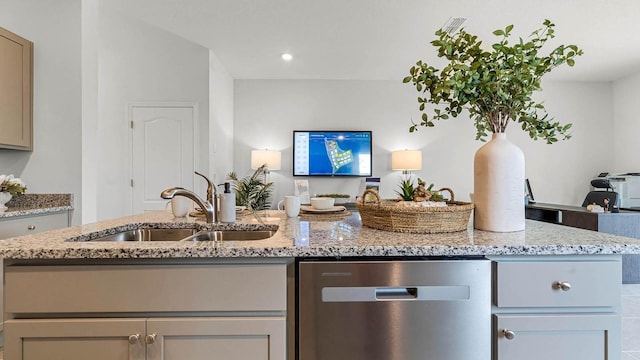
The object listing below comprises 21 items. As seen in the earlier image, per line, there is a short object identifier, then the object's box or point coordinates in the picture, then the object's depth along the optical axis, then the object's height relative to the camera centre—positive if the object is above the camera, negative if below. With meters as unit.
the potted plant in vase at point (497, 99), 1.10 +0.31
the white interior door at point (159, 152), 3.93 +0.38
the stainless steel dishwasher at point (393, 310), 0.94 -0.38
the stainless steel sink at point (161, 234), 1.42 -0.24
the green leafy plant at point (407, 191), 1.38 -0.04
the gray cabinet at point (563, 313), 0.94 -0.39
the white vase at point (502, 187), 1.17 -0.02
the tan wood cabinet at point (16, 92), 2.35 +0.70
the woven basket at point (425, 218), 1.12 -0.13
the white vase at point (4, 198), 2.29 -0.12
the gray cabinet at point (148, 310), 0.91 -0.38
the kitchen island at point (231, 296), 0.91 -0.34
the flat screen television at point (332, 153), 4.76 +0.44
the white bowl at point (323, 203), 1.73 -0.12
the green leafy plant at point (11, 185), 2.30 -0.02
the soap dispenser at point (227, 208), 1.43 -0.12
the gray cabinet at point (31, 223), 2.10 -0.30
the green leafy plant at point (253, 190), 4.43 -0.11
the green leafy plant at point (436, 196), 1.36 -0.06
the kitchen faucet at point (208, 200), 1.37 -0.08
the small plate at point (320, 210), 1.71 -0.15
